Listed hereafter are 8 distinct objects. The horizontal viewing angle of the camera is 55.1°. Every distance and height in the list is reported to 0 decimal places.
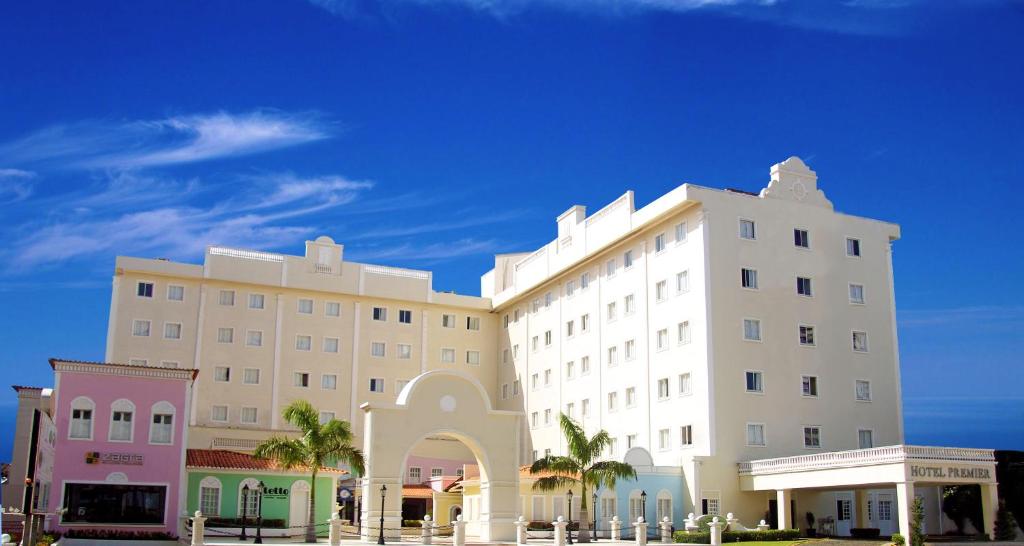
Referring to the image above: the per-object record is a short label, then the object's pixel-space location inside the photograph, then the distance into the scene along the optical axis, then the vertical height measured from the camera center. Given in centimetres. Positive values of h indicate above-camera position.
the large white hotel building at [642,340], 5319 +900
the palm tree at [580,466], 4806 +45
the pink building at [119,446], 4406 +110
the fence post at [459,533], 4062 -240
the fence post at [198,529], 3872 -225
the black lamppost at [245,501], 4547 -139
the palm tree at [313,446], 4784 +126
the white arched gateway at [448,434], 4497 +170
